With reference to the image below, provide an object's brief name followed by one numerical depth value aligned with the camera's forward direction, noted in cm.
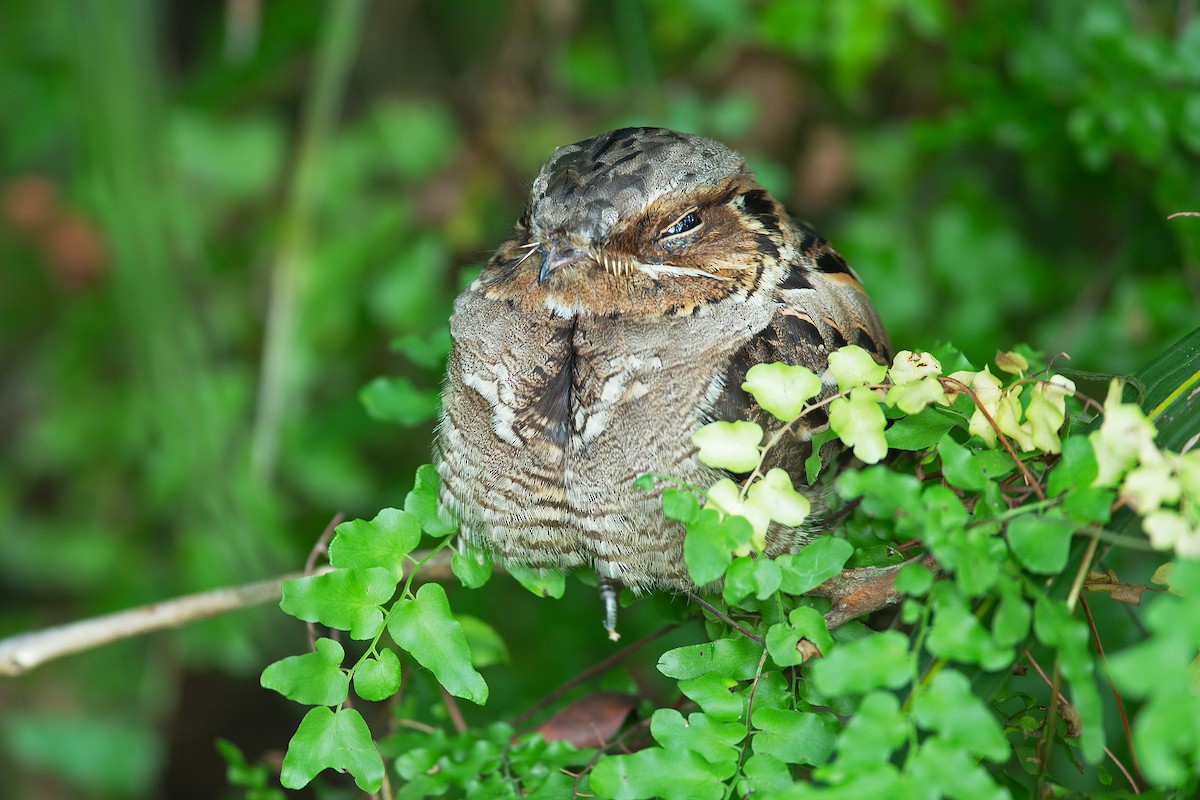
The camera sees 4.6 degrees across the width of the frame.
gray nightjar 335
